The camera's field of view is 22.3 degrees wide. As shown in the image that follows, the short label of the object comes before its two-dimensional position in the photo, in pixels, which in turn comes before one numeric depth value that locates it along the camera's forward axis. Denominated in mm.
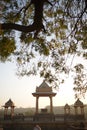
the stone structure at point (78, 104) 27297
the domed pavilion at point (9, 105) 27656
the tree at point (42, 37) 9844
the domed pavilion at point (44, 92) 28375
